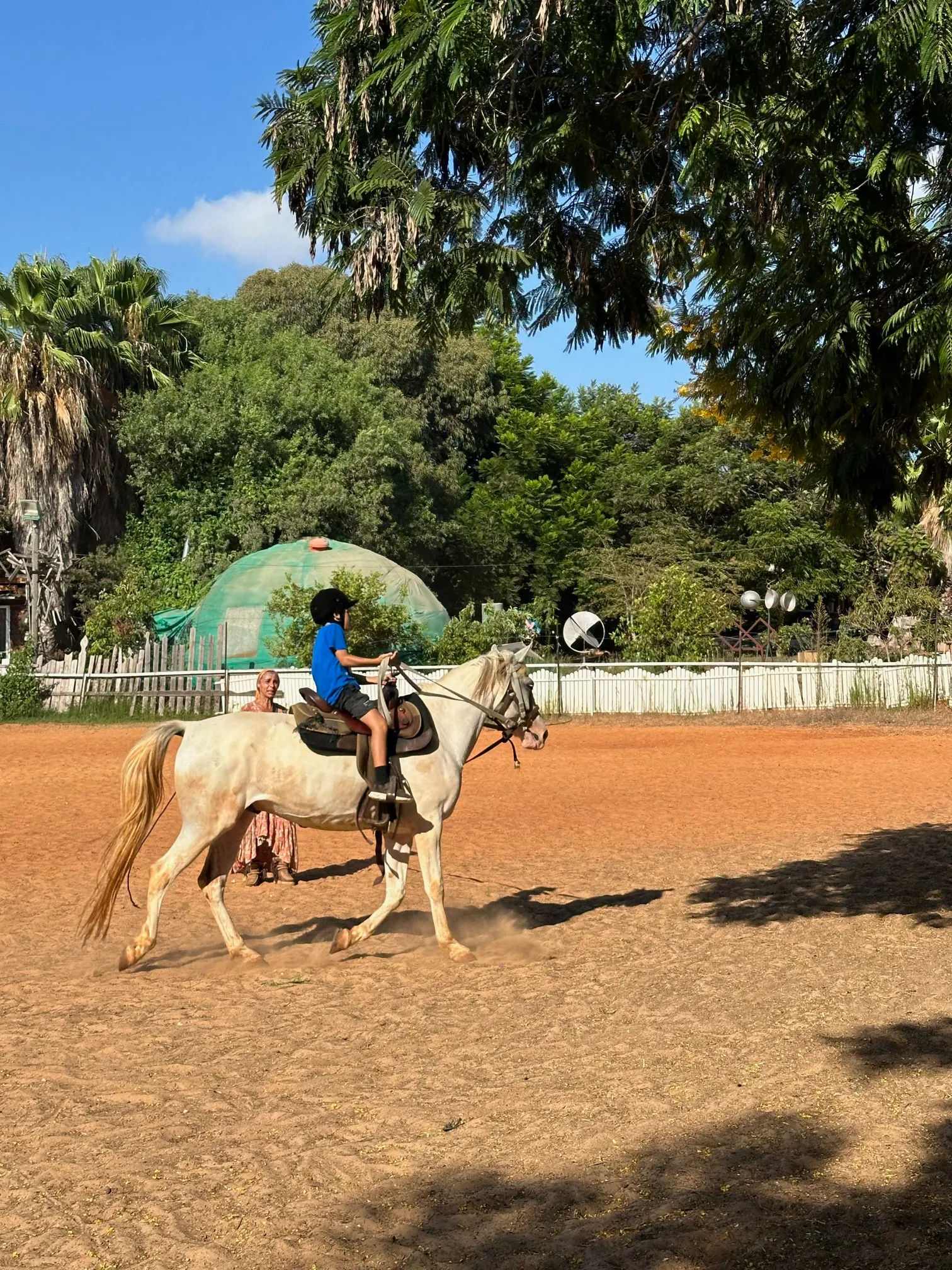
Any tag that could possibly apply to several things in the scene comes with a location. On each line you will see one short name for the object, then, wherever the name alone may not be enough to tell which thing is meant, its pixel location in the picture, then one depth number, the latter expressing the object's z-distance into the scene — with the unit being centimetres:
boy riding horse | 861
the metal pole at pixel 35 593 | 3619
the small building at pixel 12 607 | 3984
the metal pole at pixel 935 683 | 2975
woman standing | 1180
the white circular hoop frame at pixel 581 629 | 3659
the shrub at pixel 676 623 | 3372
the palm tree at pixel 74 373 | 3438
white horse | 851
